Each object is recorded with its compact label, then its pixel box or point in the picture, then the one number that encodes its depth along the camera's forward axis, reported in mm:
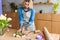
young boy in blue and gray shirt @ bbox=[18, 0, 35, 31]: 1292
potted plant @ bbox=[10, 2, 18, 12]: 2100
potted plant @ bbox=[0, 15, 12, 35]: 1061
